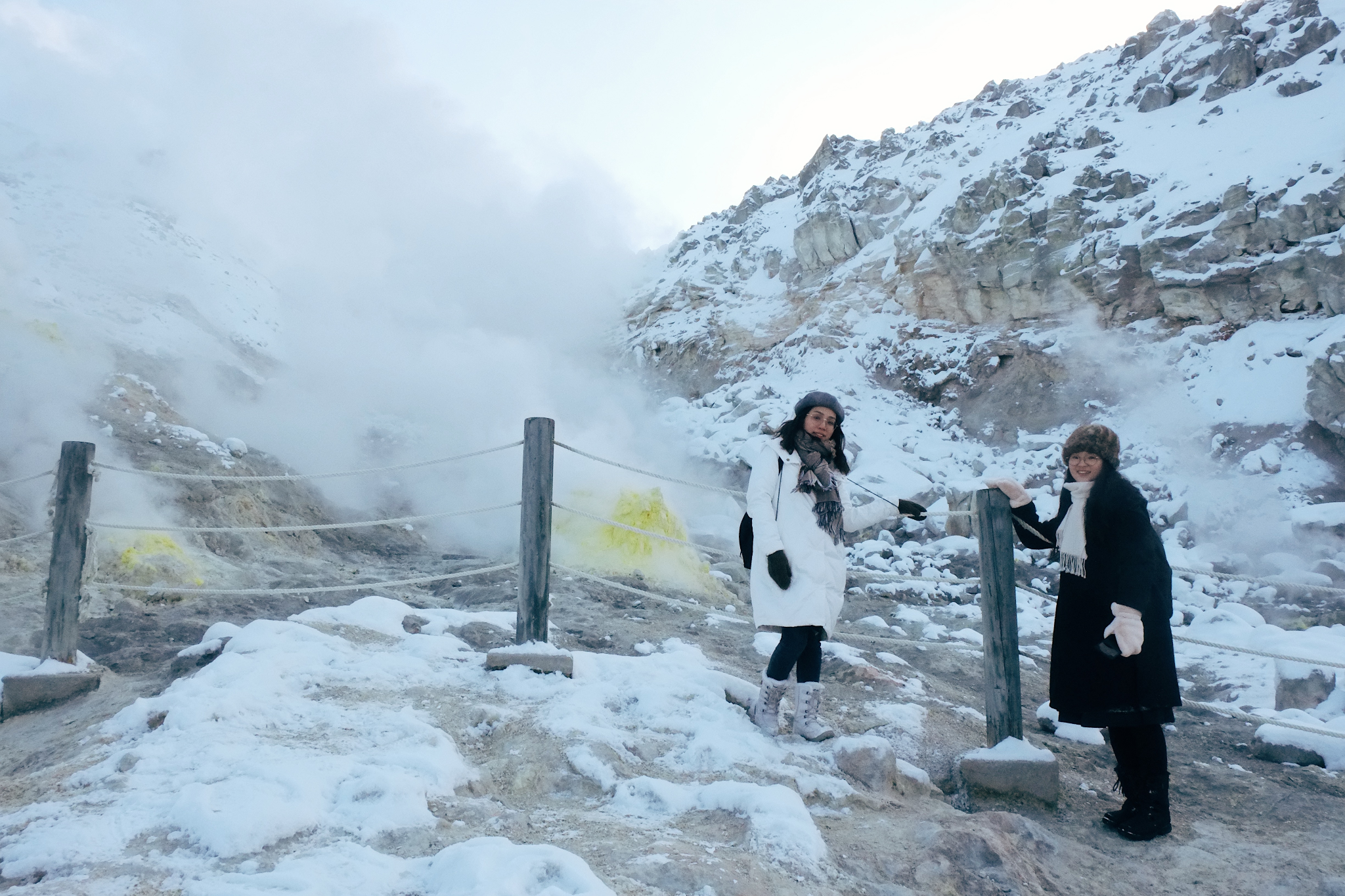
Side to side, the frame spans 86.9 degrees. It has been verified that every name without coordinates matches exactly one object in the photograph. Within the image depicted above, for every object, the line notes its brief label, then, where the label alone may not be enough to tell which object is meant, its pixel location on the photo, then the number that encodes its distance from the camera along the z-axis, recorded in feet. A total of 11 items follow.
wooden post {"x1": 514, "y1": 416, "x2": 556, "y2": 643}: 11.57
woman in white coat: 9.34
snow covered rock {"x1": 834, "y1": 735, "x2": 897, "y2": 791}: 8.67
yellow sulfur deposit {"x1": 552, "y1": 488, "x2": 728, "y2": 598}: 26.99
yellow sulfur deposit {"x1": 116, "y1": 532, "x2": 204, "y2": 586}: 21.39
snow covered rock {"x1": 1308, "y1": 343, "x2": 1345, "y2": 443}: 28.07
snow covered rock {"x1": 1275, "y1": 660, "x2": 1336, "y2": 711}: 15.30
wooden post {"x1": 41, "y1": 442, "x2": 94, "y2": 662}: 11.48
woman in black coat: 7.91
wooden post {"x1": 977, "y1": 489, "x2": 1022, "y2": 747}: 9.64
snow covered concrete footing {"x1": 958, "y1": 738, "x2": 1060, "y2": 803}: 9.03
